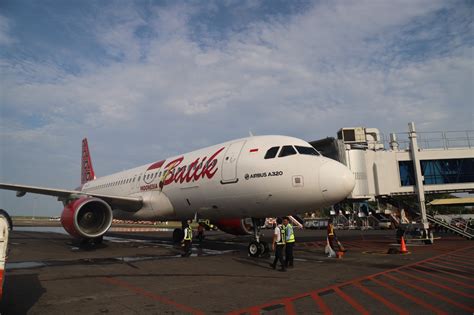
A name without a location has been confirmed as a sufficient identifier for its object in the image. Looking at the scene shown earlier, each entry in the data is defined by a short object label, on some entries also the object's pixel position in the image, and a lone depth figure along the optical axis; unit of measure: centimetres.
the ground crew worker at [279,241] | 994
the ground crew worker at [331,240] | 1303
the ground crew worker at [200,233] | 2098
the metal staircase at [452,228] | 2061
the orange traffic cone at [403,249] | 1417
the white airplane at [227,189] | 1085
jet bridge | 1959
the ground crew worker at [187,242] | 1325
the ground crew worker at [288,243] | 1020
